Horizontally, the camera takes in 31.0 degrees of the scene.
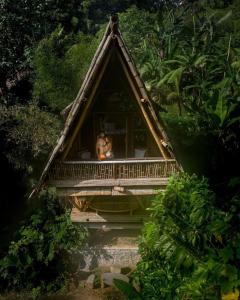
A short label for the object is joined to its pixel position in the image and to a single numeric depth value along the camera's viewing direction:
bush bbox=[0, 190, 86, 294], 13.75
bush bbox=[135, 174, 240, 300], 9.85
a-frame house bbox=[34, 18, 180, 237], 11.86
